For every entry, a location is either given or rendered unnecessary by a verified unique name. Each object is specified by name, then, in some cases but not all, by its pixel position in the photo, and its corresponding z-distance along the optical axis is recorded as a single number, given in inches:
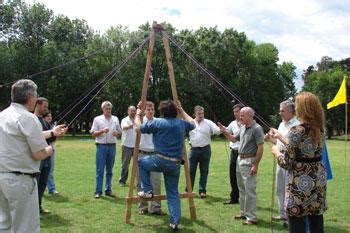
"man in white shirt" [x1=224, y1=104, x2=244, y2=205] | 401.4
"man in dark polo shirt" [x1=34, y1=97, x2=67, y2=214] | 326.3
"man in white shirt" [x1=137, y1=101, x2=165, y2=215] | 345.7
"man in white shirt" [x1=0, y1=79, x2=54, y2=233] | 194.4
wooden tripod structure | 310.2
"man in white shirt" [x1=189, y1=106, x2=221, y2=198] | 433.7
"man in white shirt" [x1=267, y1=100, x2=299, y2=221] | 301.1
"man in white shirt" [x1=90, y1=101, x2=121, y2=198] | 415.5
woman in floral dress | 192.2
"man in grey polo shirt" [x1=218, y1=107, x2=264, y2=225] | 314.0
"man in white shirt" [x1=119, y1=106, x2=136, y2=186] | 458.9
